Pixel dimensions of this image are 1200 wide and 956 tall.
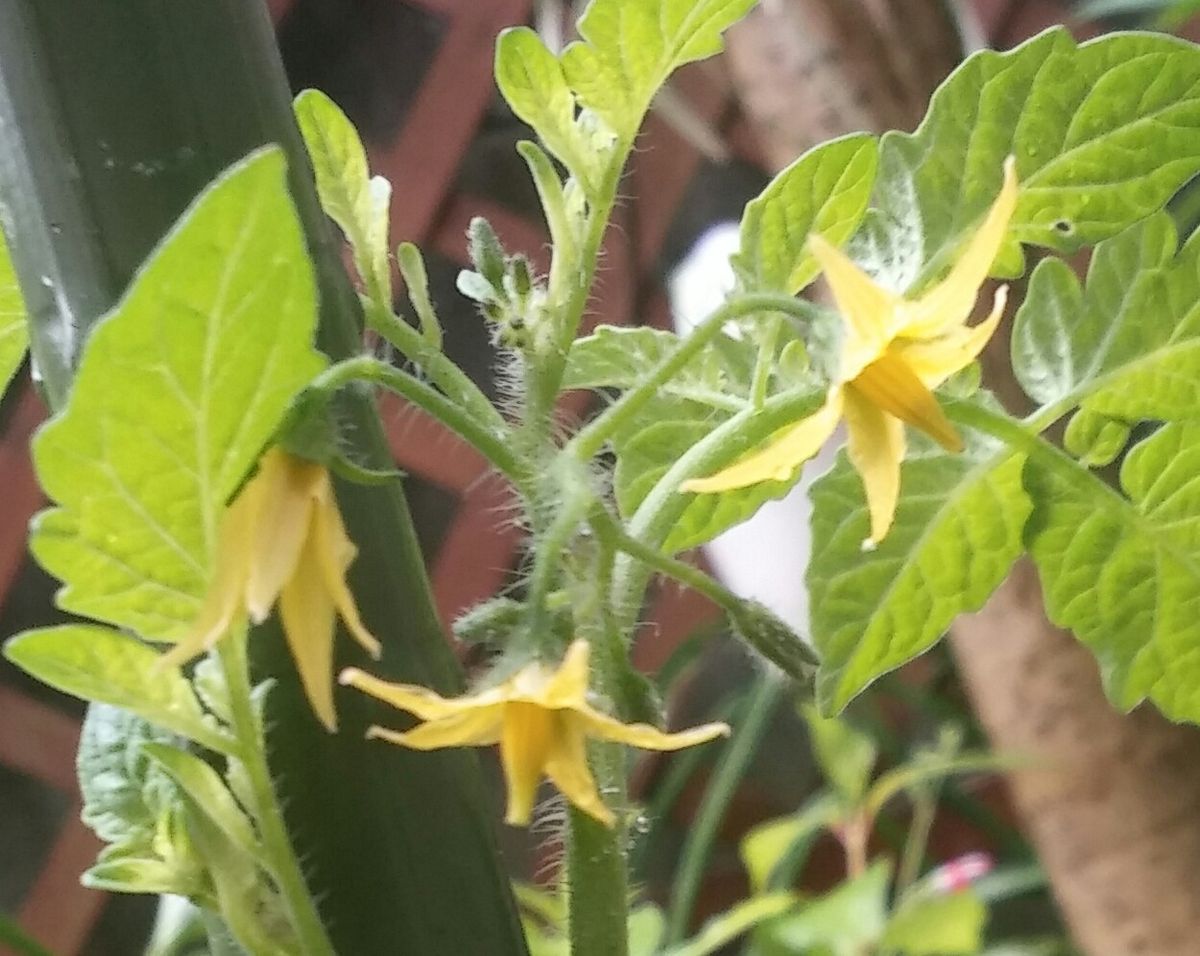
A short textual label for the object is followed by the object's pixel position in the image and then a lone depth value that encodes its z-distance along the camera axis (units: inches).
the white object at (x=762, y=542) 32.3
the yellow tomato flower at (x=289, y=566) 5.8
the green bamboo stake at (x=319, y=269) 6.7
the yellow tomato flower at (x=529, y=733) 5.5
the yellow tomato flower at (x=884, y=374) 5.4
